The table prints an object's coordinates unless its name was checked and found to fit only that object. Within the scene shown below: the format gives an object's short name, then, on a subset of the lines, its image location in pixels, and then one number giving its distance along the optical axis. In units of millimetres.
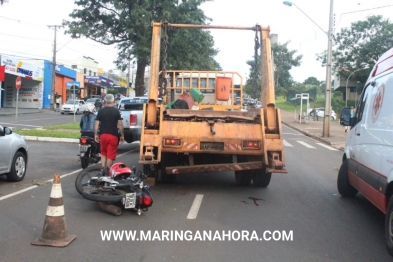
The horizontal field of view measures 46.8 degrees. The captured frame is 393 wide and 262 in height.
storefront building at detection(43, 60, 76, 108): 55062
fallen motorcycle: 6480
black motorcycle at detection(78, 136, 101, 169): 10711
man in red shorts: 8805
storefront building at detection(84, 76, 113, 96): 69750
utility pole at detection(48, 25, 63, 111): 47781
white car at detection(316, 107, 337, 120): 51162
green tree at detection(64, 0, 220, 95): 27438
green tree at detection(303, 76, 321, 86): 104750
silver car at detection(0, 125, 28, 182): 8586
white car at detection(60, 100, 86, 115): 43469
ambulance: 5555
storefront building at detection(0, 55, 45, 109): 45438
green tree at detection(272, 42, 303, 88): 67000
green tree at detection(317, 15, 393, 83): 50688
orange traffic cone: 5273
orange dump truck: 8023
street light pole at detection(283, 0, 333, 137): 24891
